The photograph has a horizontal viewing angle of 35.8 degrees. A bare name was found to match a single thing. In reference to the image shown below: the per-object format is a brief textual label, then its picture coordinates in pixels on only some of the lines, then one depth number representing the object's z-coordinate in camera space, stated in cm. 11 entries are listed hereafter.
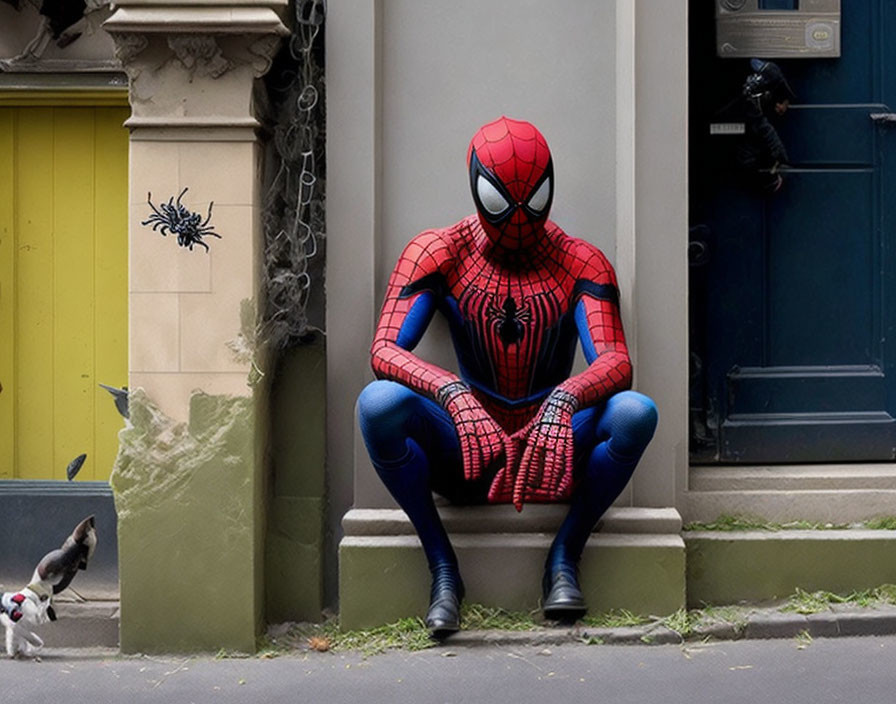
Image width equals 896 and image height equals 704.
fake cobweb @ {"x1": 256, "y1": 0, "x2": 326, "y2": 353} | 542
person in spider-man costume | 491
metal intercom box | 583
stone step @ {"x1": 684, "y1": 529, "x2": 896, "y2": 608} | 545
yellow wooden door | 595
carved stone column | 514
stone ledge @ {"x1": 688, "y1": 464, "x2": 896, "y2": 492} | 566
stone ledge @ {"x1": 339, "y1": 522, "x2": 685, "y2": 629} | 525
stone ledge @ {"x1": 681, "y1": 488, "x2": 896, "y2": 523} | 562
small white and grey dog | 517
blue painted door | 586
